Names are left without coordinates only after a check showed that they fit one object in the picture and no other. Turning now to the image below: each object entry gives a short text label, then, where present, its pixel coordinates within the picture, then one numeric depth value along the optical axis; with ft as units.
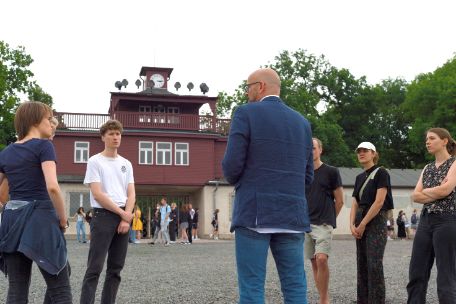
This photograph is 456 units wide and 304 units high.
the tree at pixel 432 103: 178.91
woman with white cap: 25.72
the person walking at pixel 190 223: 111.59
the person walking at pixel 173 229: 116.47
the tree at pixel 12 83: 162.61
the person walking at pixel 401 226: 140.87
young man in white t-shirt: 22.43
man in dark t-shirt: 26.76
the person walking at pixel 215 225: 134.10
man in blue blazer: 15.93
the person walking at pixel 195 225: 124.26
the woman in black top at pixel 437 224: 22.50
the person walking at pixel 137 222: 103.61
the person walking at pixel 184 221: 111.55
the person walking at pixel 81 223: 107.21
